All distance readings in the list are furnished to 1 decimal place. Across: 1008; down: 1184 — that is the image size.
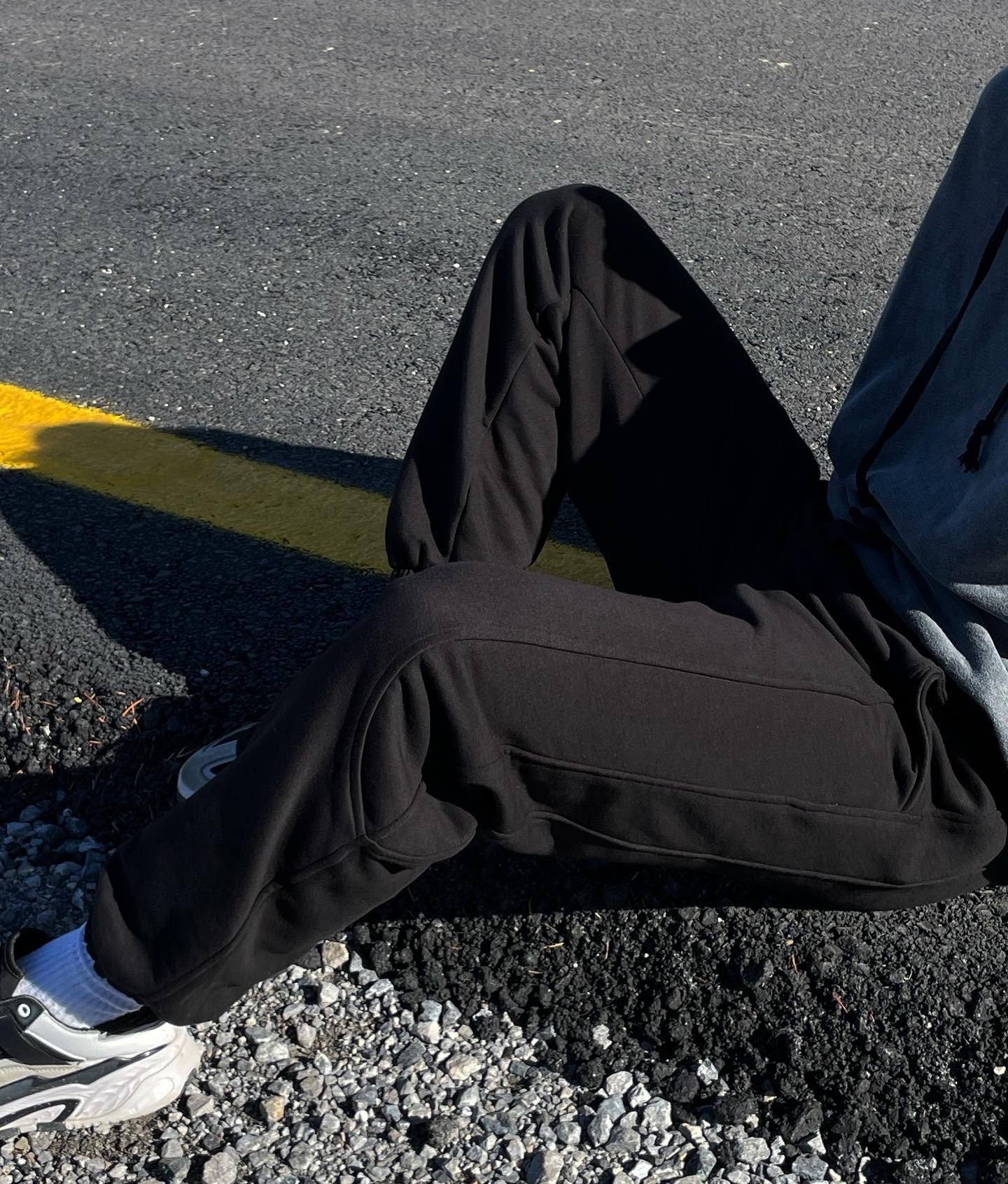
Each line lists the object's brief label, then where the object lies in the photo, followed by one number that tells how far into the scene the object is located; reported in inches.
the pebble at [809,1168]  69.6
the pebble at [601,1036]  76.2
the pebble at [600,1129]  71.7
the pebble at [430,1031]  77.3
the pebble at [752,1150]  70.7
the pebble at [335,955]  80.9
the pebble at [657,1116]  72.5
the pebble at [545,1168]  69.6
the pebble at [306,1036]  76.6
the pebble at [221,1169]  70.2
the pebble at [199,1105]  73.7
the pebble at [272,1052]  75.9
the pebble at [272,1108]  73.2
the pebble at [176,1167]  70.7
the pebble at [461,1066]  75.4
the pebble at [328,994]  78.7
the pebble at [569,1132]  71.7
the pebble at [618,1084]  74.0
